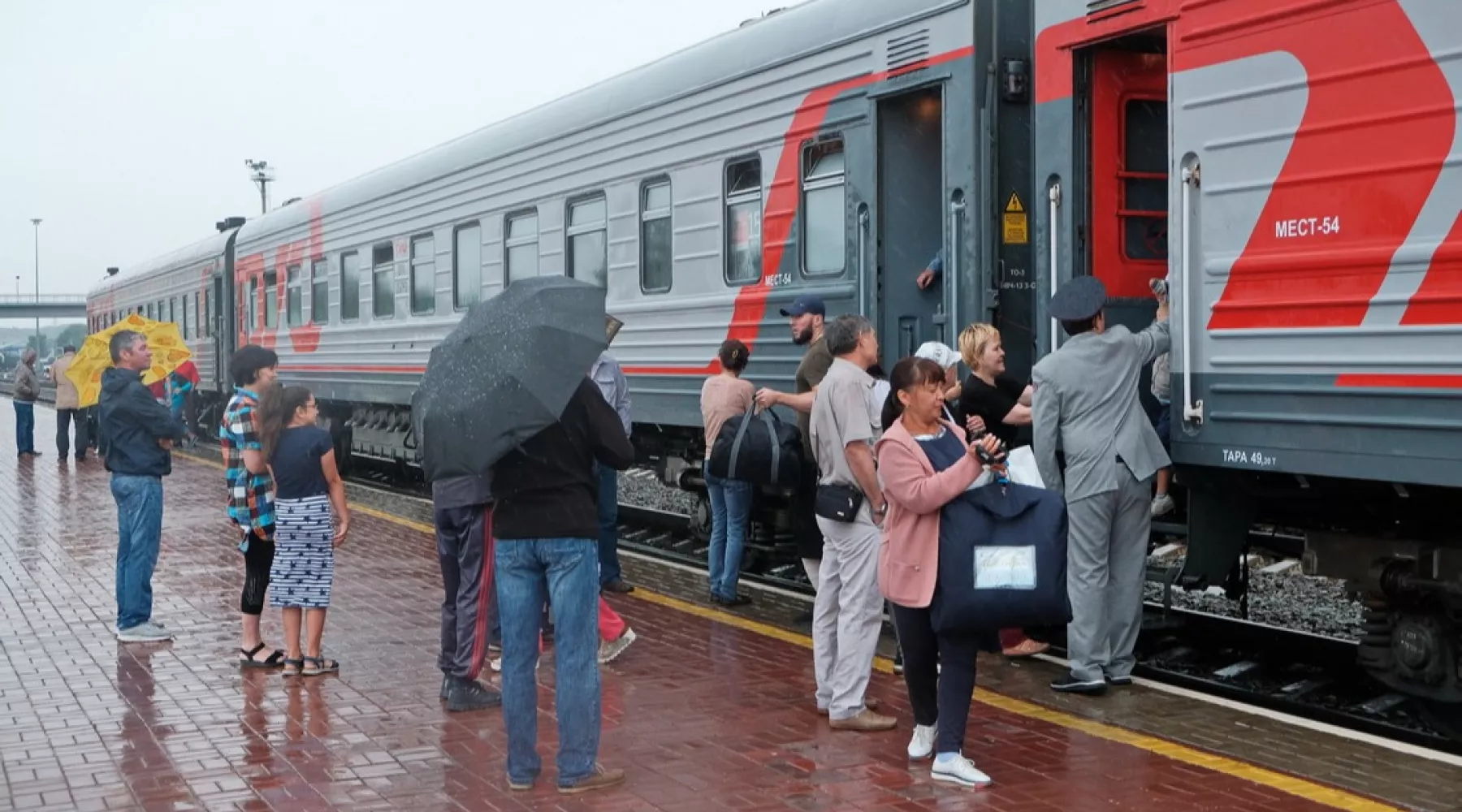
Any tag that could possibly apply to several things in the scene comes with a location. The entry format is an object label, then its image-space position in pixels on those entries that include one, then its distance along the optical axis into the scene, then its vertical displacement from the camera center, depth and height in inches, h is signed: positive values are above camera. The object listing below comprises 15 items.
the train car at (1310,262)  248.7 +16.4
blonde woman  313.9 -4.7
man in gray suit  292.7 -16.8
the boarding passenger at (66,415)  970.1 -25.2
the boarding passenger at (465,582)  298.0 -39.7
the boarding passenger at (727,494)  386.3 -31.3
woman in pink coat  237.8 -22.5
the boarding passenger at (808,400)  323.9 -6.3
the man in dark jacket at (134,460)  367.9 -19.6
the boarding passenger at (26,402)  995.3 -17.6
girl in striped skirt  323.9 -28.3
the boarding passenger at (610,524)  388.2 -38.9
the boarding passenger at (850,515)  272.8 -24.6
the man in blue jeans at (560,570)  236.1 -29.0
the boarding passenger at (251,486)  335.3 -23.2
